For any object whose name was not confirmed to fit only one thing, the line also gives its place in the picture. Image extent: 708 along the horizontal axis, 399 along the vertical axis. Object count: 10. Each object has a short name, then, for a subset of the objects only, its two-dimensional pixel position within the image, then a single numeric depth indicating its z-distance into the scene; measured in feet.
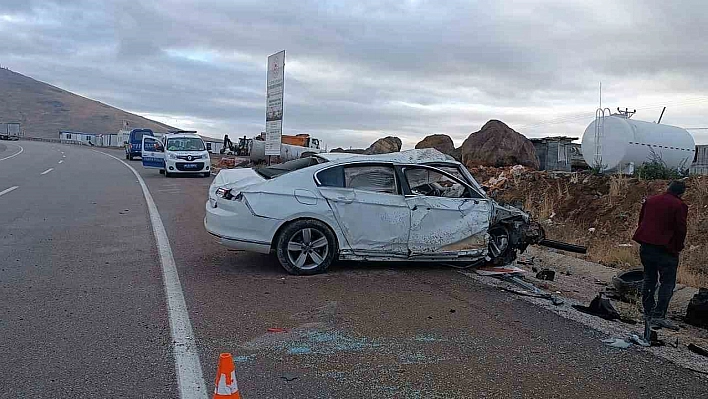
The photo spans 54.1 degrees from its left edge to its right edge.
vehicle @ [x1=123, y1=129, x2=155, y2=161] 156.15
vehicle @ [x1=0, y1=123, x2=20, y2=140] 328.56
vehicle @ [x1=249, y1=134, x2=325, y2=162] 131.64
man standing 22.76
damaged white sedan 27.76
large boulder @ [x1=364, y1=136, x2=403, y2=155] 121.08
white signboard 88.22
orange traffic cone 12.01
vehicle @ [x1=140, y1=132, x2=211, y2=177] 92.73
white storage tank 73.46
